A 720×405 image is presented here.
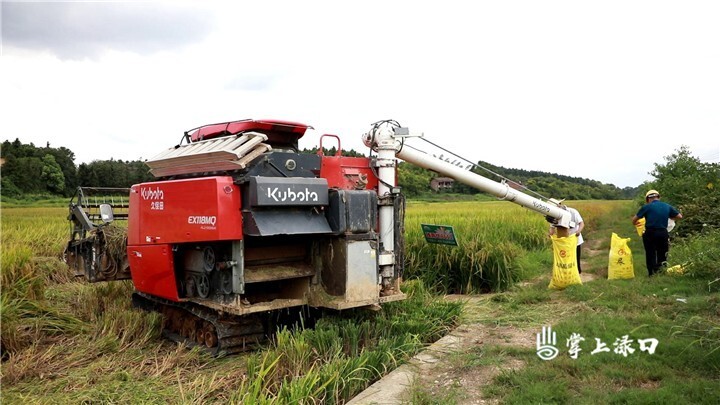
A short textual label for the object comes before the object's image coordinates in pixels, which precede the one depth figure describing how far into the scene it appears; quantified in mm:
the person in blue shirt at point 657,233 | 9297
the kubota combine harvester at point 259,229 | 6113
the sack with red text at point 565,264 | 8594
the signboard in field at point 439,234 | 7848
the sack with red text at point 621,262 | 9242
